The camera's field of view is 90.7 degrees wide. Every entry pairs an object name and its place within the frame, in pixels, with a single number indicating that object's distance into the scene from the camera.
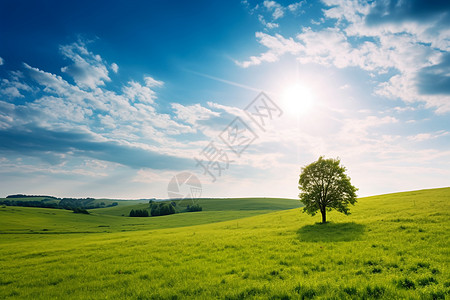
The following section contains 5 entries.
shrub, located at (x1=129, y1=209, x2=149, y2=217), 116.19
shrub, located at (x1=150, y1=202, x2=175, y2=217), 118.00
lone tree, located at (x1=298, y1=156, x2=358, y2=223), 26.27
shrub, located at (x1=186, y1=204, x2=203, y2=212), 124.70
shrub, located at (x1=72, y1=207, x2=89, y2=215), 109.34
